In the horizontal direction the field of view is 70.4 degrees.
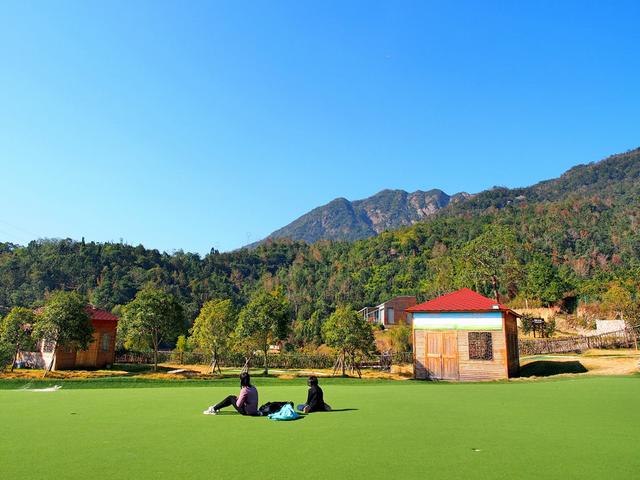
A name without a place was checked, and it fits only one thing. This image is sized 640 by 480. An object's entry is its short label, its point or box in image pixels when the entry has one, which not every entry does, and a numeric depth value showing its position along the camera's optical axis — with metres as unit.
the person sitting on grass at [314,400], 7.99
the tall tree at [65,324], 24.98
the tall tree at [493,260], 53.56
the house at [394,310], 64.94
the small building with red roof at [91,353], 28.86
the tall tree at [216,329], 27.55
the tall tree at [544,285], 49.66
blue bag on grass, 7.11
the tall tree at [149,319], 26.97
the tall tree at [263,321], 25.92
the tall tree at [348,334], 22.66
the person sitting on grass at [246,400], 7.54
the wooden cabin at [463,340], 18.75
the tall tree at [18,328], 26.53
